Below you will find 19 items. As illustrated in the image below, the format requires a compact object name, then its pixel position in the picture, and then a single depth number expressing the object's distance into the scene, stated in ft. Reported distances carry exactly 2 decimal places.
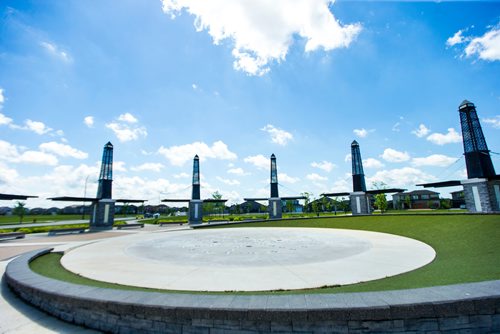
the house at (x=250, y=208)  378.22
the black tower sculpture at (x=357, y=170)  127.65
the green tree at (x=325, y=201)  232.51
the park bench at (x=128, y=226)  106.64
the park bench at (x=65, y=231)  83.41
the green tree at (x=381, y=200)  183.55
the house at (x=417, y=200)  264.31
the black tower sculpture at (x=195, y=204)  132.36
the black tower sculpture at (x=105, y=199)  101.04
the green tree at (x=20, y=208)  155.72
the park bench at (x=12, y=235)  71.26
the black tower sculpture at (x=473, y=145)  79.87
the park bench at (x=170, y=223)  136.66
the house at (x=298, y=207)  377.34
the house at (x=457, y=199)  250.21
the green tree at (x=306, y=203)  229.39
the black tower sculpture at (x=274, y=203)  139.95
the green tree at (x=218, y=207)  281.95
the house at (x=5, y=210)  395.51
